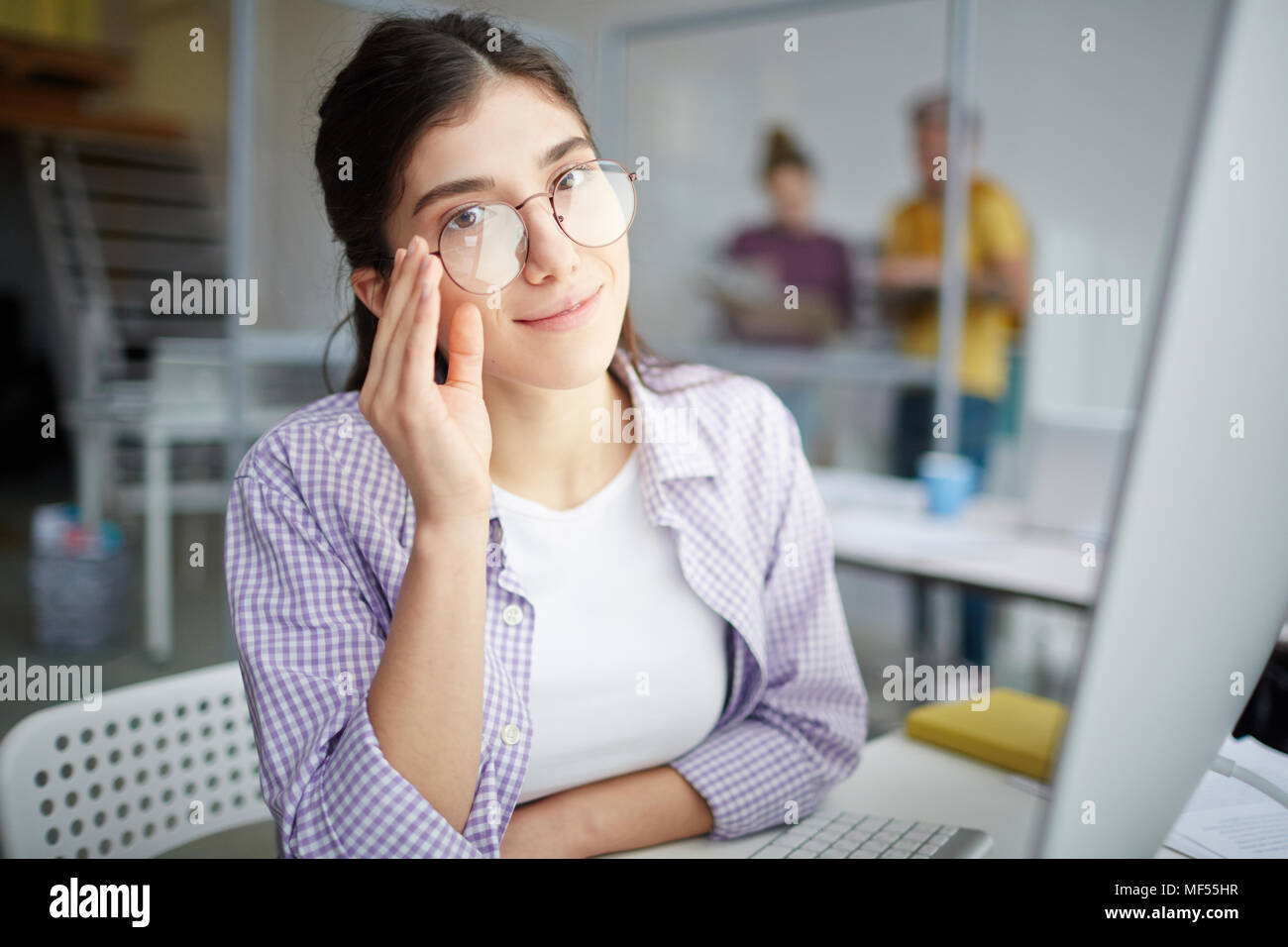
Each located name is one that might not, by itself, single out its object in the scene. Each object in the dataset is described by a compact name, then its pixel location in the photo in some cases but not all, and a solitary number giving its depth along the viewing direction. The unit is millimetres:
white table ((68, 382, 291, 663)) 3172
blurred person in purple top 4414
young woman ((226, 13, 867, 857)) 715
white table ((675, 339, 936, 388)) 3602
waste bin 3227
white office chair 898
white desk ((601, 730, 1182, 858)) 877
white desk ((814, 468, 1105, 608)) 1776
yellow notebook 1000
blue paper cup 2205
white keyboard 770
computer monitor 362
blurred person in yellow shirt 3246
